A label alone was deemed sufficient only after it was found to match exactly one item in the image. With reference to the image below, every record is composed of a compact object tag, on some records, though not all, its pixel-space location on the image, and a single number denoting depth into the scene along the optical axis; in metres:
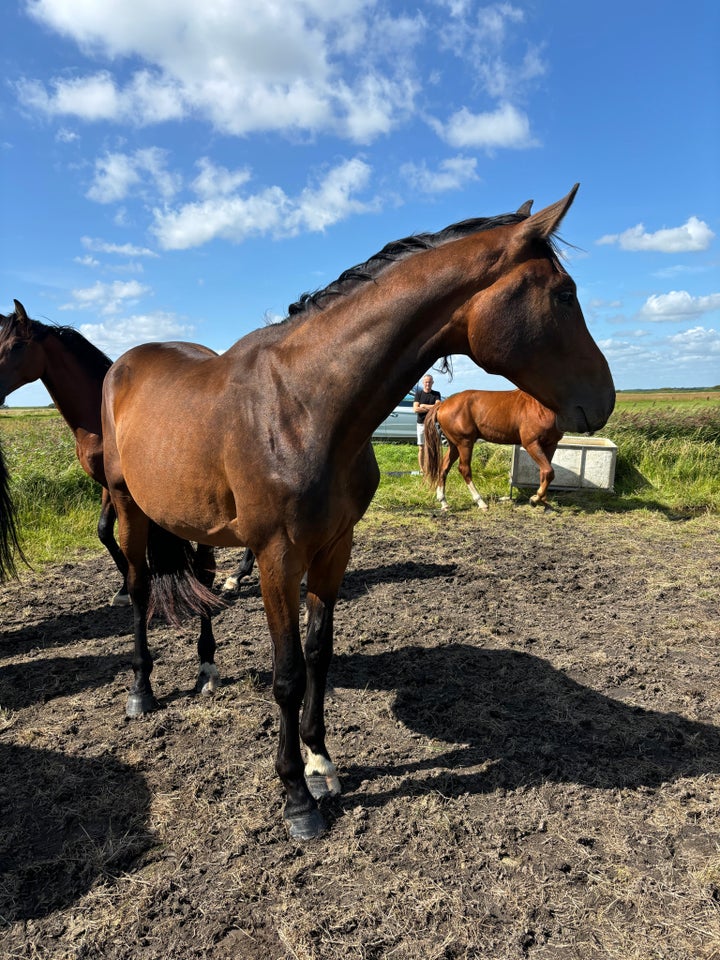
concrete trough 9.81
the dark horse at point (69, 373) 5.02
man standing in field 11.02
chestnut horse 9.00
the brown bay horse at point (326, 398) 2.10
